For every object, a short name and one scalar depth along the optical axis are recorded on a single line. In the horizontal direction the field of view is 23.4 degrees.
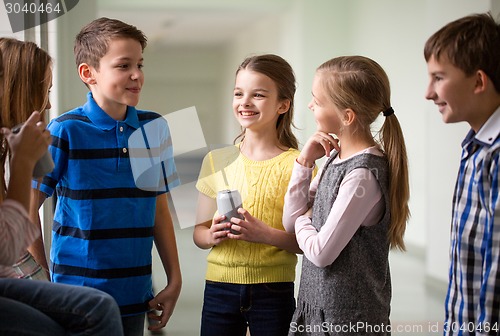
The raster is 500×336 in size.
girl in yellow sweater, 3.04
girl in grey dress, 2.86
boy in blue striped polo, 2.94
